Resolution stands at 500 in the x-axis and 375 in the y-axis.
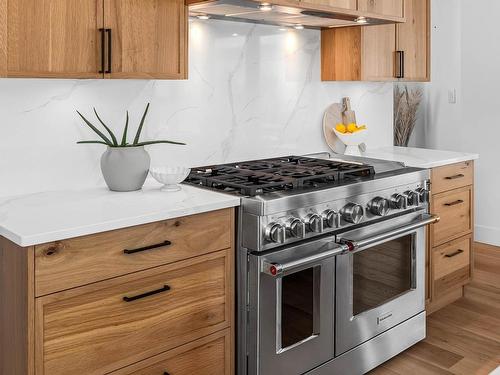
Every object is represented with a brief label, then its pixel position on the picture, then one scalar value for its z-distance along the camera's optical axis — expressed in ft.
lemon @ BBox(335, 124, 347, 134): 11.41
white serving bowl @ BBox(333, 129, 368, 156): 11.23
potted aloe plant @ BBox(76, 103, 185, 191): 7.33
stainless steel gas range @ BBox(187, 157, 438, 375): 7.13
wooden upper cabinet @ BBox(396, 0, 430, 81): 11.58
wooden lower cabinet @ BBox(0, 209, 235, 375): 5.57
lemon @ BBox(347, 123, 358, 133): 11.37
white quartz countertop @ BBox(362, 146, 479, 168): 10.39
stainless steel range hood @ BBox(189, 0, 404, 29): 8.00
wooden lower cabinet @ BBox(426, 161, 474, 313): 10.71
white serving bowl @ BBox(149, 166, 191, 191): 7.50
